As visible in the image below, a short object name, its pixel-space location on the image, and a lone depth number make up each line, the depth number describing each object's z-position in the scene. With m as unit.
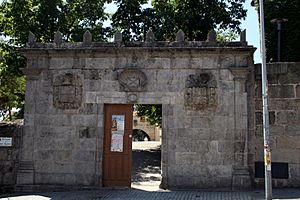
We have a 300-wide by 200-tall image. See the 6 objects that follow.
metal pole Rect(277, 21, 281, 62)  12.62
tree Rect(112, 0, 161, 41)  19.44
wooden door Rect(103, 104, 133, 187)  10.90
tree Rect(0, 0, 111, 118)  17.27
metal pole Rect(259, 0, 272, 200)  8.47
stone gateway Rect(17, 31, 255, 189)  10.55
